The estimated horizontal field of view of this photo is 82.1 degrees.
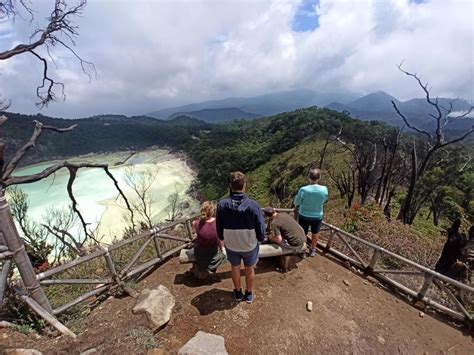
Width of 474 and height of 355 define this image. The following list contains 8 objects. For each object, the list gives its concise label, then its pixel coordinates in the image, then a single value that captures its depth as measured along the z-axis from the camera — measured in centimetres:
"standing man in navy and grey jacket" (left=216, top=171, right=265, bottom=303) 376
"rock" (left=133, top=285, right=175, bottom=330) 394
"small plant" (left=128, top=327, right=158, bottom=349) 360
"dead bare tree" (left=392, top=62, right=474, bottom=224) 1141
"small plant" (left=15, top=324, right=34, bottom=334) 375
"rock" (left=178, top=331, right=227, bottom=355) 335
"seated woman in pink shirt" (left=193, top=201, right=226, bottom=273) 456
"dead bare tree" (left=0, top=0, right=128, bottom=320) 324
